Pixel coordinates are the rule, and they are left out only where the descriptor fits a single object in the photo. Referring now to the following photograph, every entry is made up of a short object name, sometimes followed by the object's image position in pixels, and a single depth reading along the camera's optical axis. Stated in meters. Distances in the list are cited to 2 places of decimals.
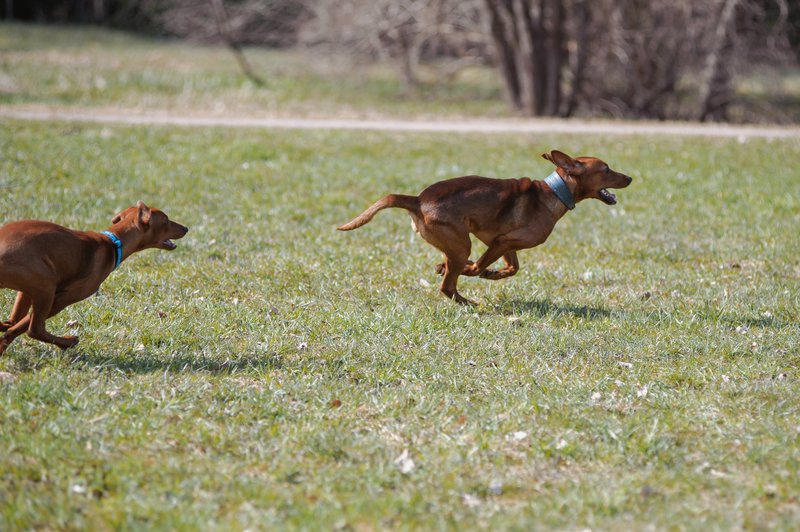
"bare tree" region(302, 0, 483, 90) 46.41
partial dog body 11.06
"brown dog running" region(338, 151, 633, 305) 14.51
